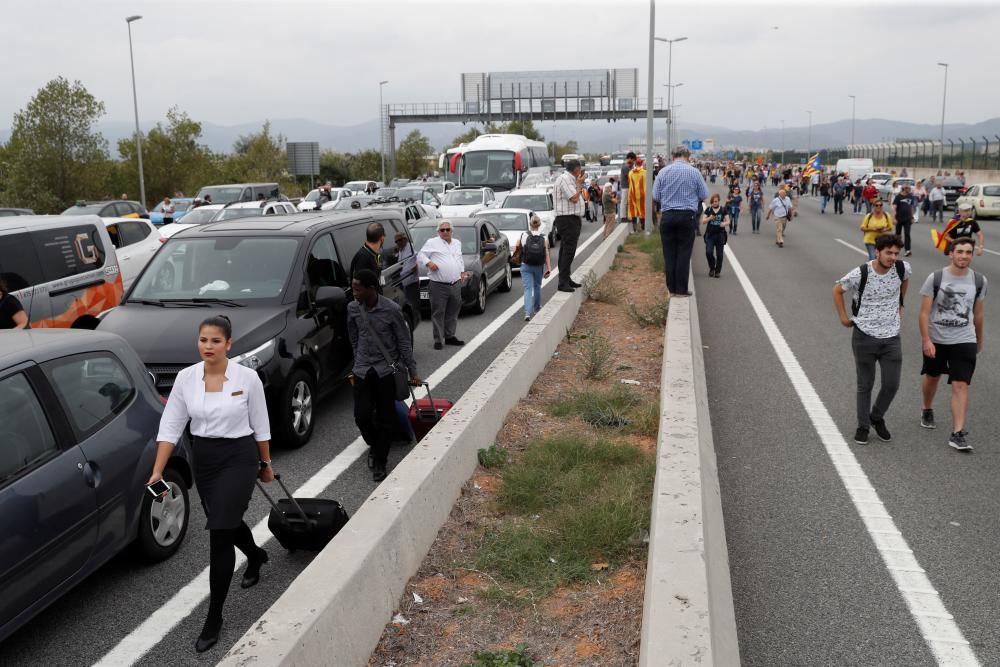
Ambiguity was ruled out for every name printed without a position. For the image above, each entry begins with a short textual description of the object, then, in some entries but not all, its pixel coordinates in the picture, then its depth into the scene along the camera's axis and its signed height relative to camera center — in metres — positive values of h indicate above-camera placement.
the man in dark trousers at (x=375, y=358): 7.08 -1.46
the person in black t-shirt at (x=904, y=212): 22.59 -1.30
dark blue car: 4.36 -1.51
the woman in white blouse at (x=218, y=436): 4.62 -1.33
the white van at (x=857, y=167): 67.19 -0.57
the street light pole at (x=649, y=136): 27.38 +0.82
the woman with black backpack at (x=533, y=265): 12.87 -1.40
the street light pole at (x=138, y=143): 40.97 +1.14
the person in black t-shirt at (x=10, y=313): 7.98 -1.21
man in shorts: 7.42 -1.29
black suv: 7.59 -1.20
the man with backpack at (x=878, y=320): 7.48 -1.29
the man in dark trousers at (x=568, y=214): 13.23 -0.73
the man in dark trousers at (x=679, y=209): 12.12 -0.62
